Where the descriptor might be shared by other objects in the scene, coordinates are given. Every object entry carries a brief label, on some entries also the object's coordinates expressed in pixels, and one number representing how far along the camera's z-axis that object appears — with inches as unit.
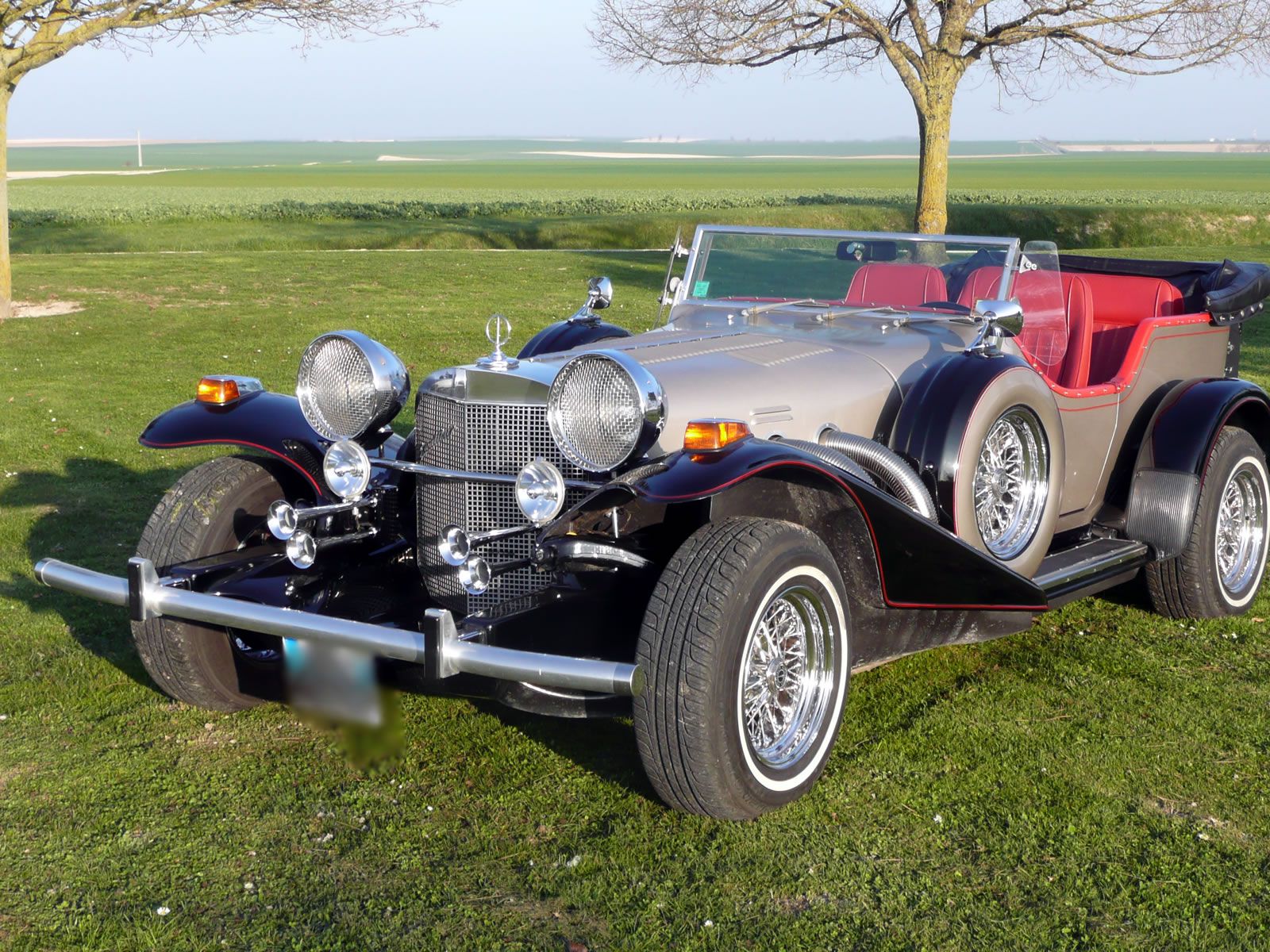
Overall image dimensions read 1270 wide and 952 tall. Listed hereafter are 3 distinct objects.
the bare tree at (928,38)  667.4
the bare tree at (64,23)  517.7
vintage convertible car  140.0
